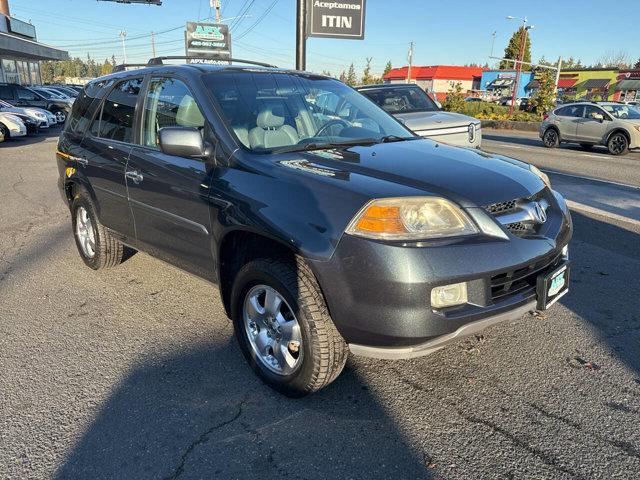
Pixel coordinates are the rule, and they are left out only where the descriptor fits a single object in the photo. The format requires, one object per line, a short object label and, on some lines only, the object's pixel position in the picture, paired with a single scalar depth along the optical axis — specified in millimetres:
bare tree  68569
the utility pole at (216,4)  38625
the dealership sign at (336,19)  10688
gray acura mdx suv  2342
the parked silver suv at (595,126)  14930
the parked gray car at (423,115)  8648
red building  89062
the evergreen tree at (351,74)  87538
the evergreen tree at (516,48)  62469
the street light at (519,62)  37031
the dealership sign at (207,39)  25234
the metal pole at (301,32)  10266
